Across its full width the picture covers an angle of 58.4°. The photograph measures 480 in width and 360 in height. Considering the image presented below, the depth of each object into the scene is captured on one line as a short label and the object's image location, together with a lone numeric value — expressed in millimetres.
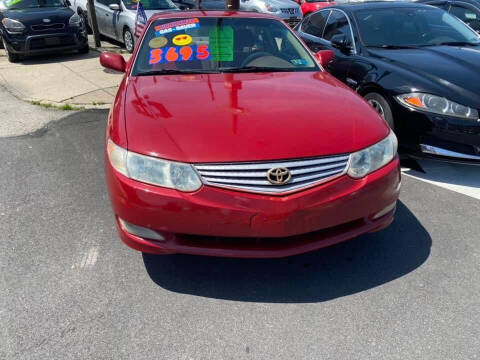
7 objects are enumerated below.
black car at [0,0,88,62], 8617
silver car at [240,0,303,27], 13656
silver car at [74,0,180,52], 9453
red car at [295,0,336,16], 15336
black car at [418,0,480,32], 7535
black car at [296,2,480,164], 3799
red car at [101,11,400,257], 2258
